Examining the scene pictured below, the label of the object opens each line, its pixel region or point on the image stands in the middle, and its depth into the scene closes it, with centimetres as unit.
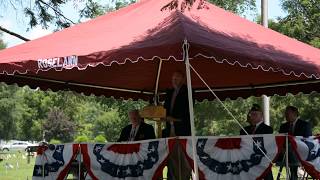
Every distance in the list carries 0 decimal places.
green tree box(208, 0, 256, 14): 3334
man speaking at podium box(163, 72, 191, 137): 1233
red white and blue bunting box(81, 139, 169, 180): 1085
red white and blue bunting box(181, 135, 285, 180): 1022
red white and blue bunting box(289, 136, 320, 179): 1054
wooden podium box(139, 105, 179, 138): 1175
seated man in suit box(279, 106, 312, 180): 1524
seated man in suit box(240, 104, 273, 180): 1445
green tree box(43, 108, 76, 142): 10423
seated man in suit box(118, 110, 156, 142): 1452
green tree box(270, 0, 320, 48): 3451
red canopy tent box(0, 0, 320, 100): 1049
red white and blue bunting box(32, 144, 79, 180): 1182
